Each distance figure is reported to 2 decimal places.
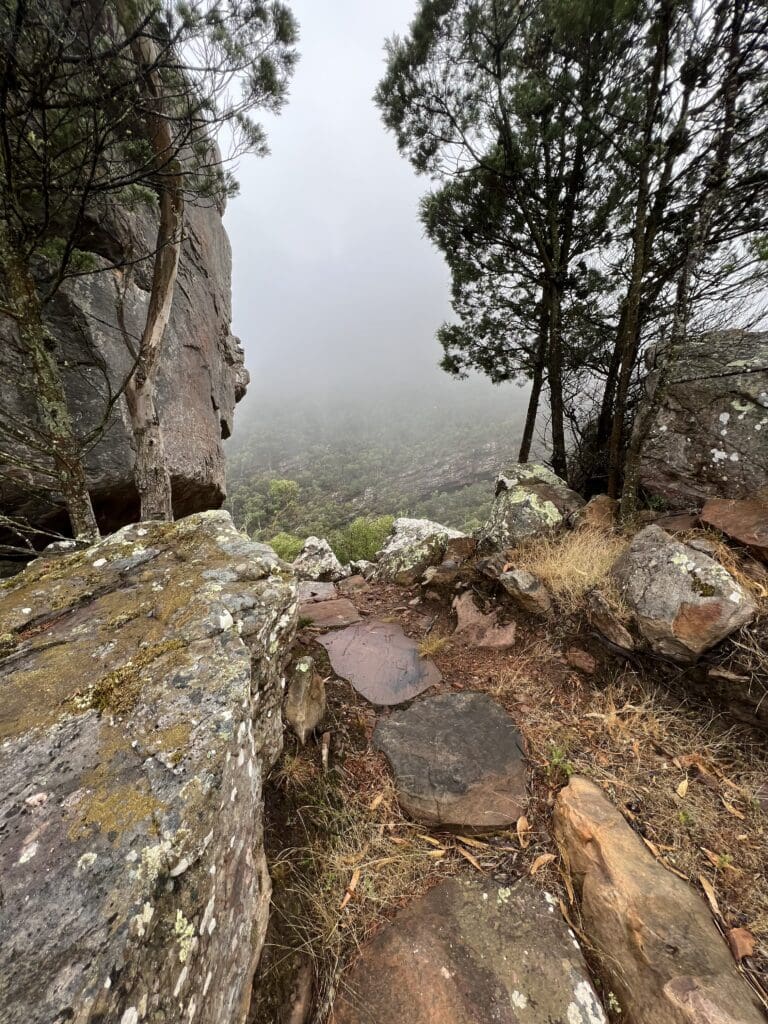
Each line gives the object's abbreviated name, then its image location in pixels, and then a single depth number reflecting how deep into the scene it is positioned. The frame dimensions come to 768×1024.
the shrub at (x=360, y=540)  10.52
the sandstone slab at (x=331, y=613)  4.58
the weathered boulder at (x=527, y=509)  5.20
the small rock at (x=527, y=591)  3.82
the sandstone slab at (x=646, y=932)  1.54
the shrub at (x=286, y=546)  11.29
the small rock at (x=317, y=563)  7.05
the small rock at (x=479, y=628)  3.80
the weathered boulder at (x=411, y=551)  5.62
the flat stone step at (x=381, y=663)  3.41
